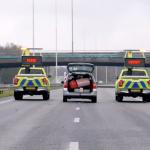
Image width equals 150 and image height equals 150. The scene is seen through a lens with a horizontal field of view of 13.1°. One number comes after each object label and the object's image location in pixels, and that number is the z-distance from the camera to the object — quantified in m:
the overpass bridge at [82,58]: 103.25
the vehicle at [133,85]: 36.19
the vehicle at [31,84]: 37.38
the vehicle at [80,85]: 34.72
